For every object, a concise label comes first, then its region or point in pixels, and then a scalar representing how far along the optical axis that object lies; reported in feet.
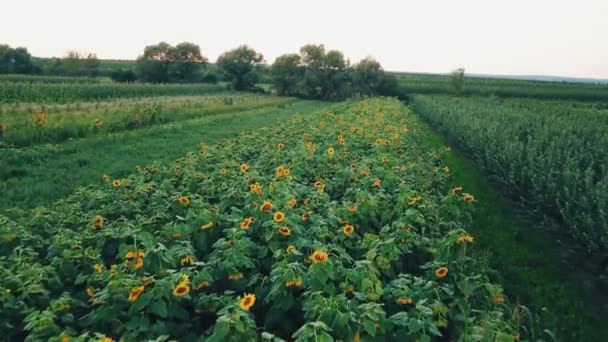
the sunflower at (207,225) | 12.86
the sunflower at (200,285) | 9.82
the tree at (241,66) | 200.13
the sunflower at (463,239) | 12.00
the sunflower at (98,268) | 10.88
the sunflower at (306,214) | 13.77
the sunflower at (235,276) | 10.46
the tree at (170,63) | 190.80
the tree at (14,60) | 166.91
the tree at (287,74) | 190.60
